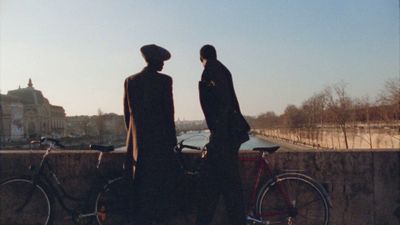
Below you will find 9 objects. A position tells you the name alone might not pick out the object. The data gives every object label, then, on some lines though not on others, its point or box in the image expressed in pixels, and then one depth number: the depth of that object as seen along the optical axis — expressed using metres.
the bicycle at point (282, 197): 4.57
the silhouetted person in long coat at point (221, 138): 4.11
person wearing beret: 4.25
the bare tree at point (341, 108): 57.47
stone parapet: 4.88
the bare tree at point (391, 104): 42.38
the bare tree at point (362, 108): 59.03
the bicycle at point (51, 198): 4.61
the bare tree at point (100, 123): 114.49
